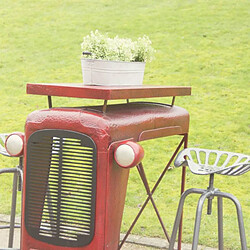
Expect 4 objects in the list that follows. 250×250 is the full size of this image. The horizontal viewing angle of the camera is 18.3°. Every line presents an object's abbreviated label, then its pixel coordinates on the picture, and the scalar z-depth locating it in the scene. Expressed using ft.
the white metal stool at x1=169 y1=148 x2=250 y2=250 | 14.25
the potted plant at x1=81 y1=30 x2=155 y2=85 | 15.65
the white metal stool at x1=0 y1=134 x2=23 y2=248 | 17.48
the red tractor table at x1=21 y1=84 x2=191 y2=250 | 13.92
